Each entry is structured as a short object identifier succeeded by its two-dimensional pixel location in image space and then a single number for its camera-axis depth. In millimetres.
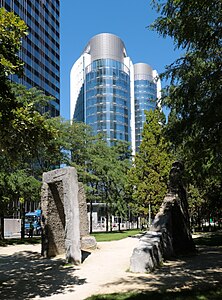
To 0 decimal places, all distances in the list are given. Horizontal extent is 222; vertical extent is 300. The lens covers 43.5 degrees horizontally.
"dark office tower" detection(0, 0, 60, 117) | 49155
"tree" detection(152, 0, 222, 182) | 5900
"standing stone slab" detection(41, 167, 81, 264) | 10147
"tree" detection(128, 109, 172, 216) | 18528
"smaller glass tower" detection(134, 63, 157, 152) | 82694
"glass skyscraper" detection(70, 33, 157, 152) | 69341
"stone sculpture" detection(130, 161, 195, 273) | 8167
